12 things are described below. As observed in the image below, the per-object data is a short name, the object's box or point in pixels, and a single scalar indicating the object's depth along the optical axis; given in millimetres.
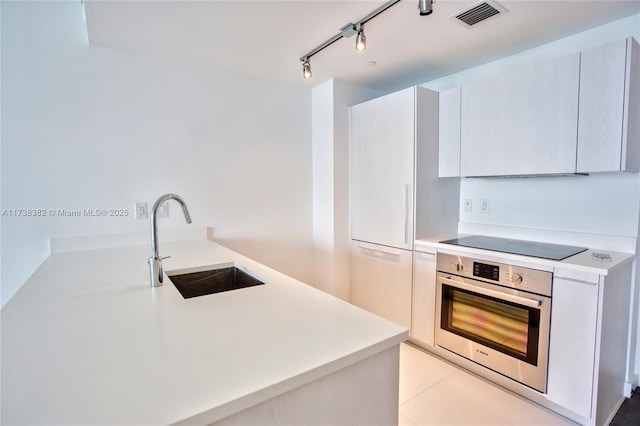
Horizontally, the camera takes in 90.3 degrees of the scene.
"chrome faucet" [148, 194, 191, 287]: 1271
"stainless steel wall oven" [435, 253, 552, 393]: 1751
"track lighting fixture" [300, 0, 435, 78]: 1430
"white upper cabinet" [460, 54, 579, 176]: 1866
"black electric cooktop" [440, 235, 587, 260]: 1851
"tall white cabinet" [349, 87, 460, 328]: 2434
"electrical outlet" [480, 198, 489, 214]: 2564
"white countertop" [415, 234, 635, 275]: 1578
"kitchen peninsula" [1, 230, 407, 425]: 588
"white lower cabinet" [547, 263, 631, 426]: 1566
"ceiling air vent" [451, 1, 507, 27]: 1696
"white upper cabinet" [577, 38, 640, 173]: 1670
